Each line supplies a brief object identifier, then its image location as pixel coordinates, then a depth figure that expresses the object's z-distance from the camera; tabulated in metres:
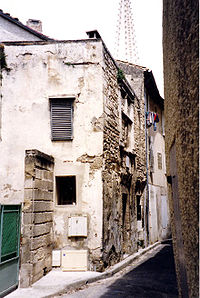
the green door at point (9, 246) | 5.84
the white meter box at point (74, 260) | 7.99
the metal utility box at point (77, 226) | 8.21
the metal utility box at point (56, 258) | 8.02
